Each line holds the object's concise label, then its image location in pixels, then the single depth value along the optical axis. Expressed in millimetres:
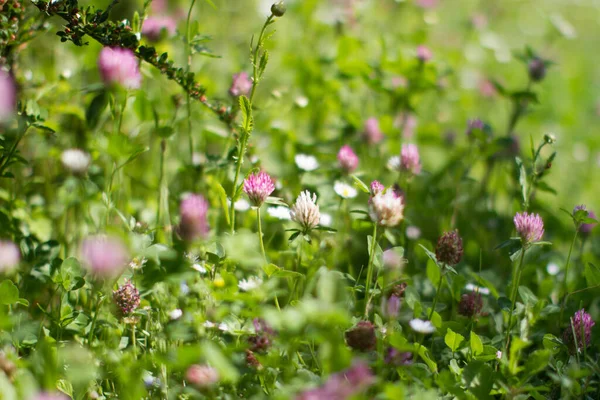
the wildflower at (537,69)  2498
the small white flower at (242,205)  2328
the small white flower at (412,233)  2356
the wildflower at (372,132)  2522
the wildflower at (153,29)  2427
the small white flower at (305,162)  2398
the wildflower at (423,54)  2554
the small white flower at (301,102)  2512
